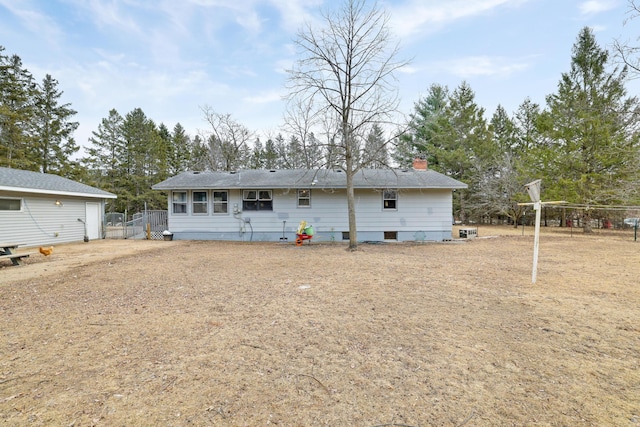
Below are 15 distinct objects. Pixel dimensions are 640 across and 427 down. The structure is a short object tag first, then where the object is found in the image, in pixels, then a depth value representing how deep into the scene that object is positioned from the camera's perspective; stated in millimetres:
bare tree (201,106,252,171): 27453
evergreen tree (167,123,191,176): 34969
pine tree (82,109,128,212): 28000
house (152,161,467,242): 13930
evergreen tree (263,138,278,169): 35312
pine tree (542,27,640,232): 14578
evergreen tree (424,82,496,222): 23812
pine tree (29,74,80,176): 23719
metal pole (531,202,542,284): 5561
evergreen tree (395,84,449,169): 25266
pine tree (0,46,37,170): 20109
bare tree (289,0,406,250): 10578
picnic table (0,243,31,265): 8053
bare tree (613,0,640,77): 8835
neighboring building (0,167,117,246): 11117
